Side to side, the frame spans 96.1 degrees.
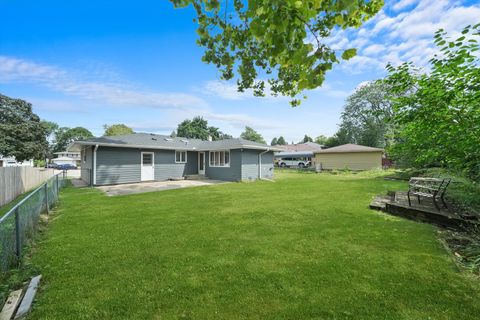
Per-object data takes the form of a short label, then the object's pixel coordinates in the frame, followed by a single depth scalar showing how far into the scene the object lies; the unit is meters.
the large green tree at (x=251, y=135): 61.47
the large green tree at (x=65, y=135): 64.88
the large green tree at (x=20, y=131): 25.72
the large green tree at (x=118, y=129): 45.68
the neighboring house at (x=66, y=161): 44.25
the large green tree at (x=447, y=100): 3.45
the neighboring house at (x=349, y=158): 25.64
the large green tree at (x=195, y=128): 54.19
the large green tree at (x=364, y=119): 35.80
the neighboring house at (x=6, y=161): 27.38
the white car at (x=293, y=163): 35.06
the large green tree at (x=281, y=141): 86.40
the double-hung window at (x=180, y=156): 16.54
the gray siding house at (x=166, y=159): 13.07
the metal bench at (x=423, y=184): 5.96
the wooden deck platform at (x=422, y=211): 5.04
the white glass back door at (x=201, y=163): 17.66
